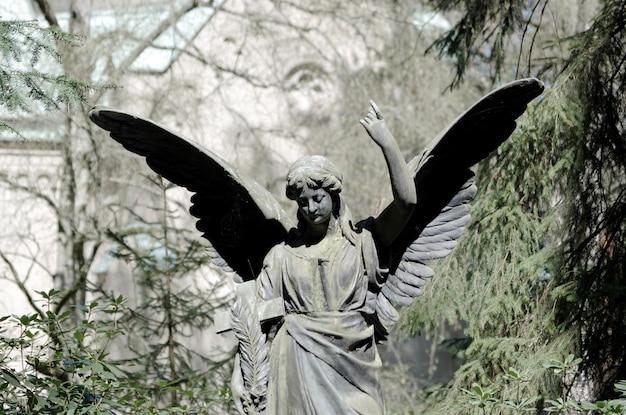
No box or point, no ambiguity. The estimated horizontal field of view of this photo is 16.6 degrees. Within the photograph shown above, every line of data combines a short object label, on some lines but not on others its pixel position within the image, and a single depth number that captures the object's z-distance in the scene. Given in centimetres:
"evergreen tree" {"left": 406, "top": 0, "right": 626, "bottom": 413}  1802
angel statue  1039
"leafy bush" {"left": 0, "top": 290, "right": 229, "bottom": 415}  1453
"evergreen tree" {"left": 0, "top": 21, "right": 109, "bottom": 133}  1472
